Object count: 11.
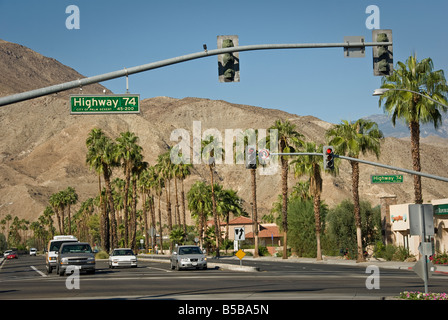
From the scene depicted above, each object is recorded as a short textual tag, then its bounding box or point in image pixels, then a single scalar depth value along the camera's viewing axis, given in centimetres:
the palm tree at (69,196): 13712
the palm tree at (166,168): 9588
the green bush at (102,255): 7717
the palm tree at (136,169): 8432
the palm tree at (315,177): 5994
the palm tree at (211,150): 7869
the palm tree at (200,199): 9481
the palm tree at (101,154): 8019
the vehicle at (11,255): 10214
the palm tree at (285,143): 6344
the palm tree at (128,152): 8170
